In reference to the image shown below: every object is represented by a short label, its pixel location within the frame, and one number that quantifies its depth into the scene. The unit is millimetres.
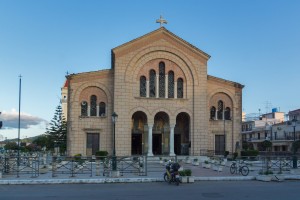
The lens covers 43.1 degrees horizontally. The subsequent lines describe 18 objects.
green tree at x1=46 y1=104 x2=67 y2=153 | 63625
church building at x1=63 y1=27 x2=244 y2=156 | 37781
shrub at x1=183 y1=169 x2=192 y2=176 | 20127
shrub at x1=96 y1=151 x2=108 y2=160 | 35562
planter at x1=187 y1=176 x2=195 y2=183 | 20116
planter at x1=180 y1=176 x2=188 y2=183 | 19953
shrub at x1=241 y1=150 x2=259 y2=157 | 39969
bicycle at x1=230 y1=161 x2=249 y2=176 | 23375
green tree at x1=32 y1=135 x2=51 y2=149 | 71025
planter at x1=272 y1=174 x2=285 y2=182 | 21172
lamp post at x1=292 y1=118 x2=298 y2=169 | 25644
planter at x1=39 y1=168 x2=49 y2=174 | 24431
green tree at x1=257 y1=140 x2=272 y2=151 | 69688
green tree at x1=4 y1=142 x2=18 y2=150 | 77712
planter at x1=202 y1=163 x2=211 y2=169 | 30016
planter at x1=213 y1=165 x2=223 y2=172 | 26891
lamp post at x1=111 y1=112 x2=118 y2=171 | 21797
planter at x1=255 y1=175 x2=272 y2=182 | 20906
